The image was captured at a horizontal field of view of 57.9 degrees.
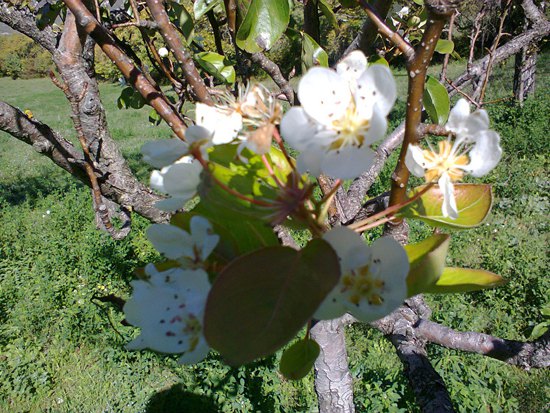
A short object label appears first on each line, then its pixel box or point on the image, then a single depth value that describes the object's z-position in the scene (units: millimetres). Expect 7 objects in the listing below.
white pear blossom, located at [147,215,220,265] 158
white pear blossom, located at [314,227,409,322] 153
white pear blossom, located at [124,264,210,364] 157
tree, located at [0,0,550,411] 274
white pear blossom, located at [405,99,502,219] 170
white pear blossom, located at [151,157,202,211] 156
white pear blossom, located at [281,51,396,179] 147
